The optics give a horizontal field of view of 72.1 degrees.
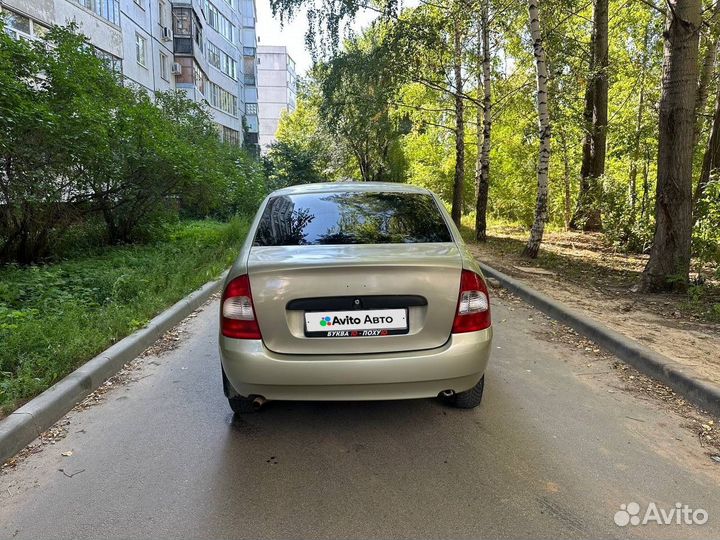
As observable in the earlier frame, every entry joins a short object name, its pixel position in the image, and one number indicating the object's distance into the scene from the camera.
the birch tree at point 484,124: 12.68
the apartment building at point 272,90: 83.50
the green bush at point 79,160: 7.14
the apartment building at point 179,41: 17.52
